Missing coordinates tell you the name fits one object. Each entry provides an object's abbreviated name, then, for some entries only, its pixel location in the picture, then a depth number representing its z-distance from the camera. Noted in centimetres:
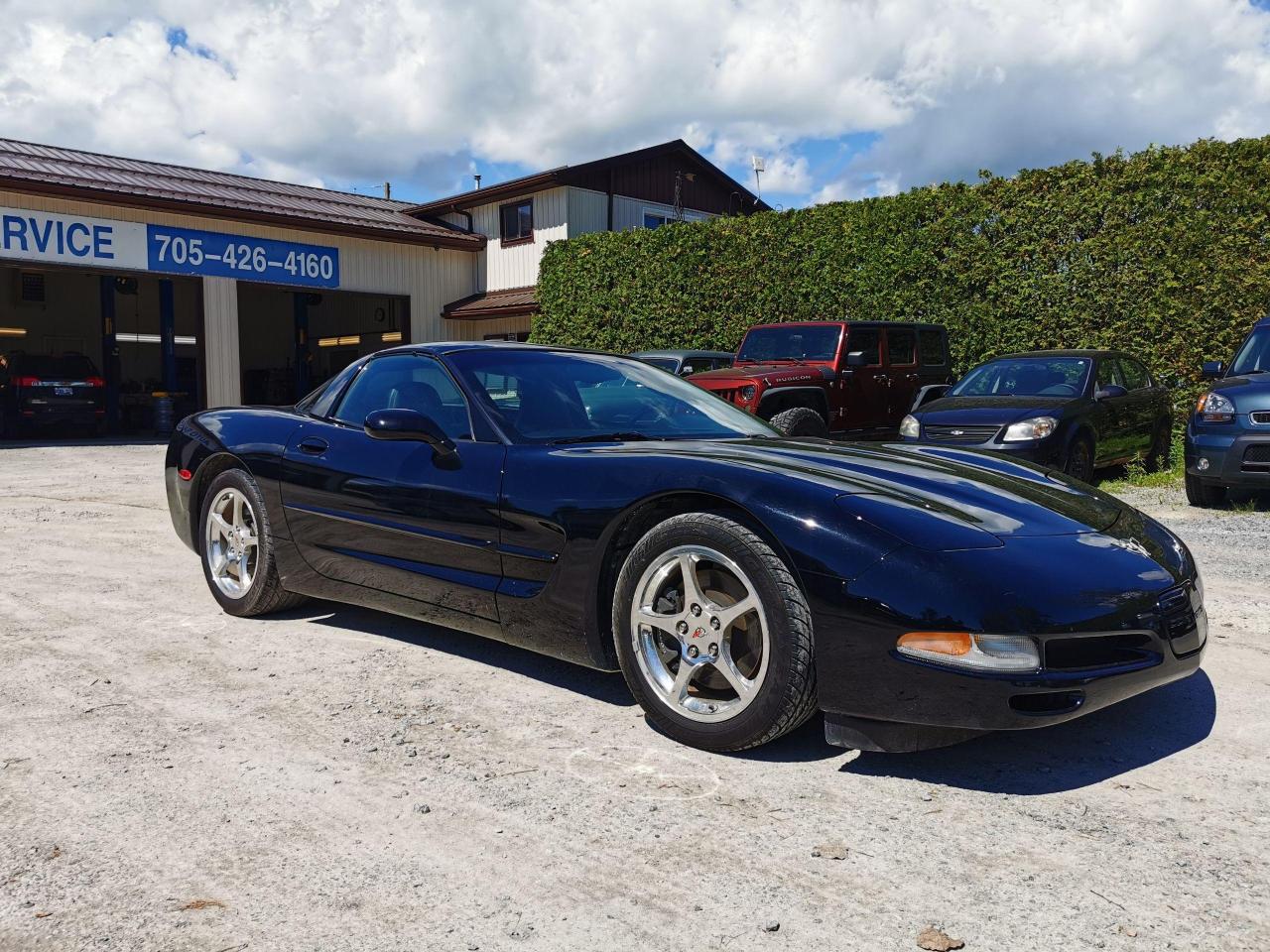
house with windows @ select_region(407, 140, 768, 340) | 2370
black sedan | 895
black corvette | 269
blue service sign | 2002
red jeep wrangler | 1067
